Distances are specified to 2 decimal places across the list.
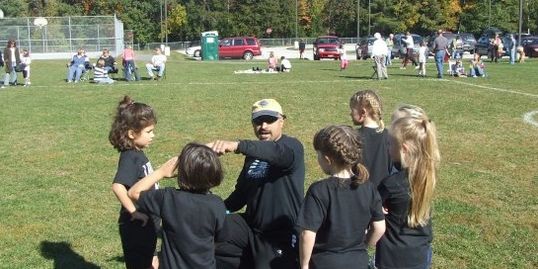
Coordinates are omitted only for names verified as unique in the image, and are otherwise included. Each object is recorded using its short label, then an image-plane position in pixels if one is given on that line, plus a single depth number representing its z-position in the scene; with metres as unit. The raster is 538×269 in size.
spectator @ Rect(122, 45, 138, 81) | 25.33
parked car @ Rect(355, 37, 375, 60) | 44.59
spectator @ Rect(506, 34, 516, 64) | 35.31
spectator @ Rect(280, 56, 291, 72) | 30.17
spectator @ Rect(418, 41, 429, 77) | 25.06
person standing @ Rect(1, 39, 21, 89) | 23.20
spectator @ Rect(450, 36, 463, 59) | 31.44
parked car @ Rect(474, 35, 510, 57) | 39.19
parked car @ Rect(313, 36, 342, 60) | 44.72
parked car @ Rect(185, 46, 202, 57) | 53.08
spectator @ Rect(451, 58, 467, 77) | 25.36
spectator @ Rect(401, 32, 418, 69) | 29.88
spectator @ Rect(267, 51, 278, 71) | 30.22
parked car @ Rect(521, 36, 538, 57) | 43.67
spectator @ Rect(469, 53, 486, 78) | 24.98
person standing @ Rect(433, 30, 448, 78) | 24.03
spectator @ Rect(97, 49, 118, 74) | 25.25
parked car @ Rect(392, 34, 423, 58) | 43.01
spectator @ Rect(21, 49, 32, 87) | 24.17
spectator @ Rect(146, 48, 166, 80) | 25.98
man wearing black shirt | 3.98
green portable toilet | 46.77
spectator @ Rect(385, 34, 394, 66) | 38.23
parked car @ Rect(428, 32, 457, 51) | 44.16
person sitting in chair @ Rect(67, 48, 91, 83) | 25.25
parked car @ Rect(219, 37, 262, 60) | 47.66
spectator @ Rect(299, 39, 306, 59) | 51.33
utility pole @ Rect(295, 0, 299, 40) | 79.86
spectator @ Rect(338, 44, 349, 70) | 31.06
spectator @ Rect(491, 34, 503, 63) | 36.00
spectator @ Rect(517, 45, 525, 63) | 36.31
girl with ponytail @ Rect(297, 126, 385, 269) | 3.52
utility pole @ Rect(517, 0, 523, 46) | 38.22
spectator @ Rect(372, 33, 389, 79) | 23.48
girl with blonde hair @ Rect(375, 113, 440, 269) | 3.77
